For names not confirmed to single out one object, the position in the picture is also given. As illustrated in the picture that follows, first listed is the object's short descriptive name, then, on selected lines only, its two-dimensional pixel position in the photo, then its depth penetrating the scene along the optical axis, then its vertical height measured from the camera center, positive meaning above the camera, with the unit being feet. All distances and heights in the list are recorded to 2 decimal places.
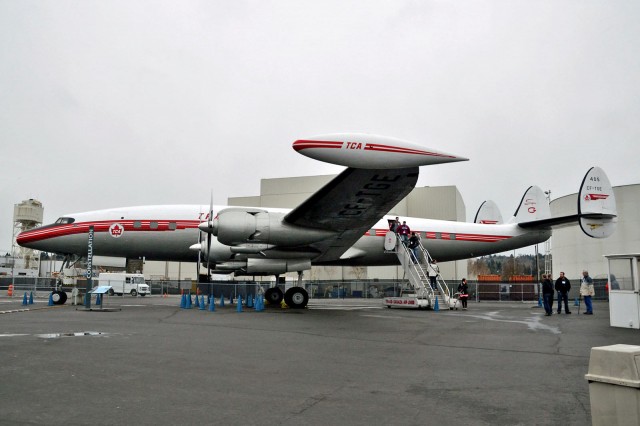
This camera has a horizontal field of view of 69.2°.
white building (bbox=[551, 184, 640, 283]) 137.18 +9.96
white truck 145.59 -3.93
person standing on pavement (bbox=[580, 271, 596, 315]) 61.67 -2.28
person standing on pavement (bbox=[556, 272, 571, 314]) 61.87 -1.83
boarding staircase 67.67 -0.06
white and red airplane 36.22 +6.43
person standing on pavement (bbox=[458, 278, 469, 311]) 71.92 -3.29
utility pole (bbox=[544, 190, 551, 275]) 167.58 +5.86
